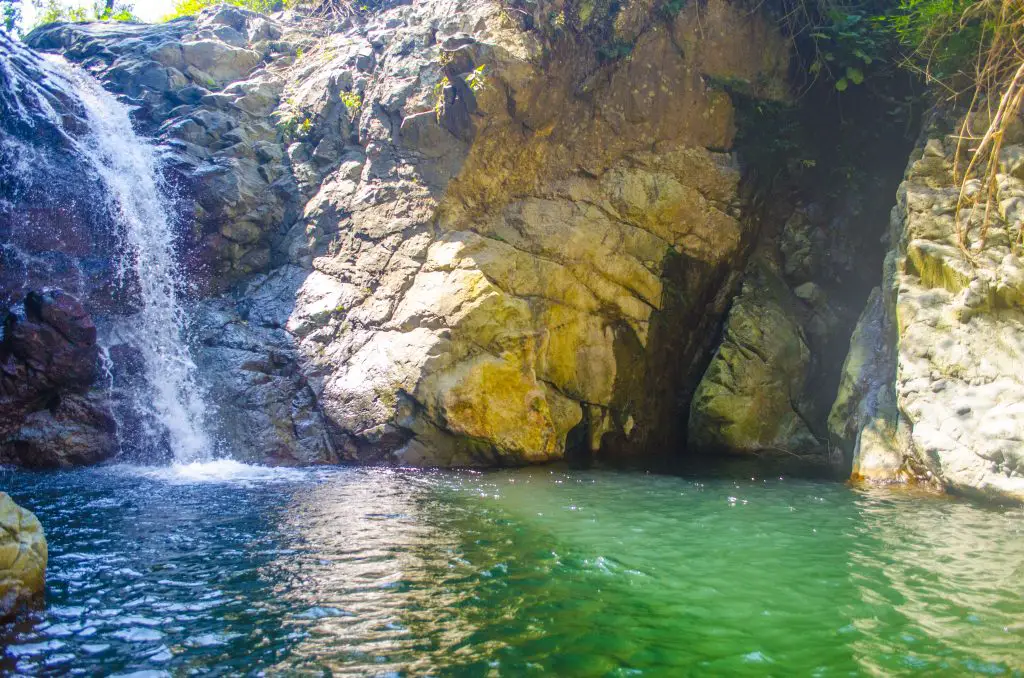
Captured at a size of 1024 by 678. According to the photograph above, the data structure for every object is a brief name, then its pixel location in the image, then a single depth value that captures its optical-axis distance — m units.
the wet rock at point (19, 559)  4.08
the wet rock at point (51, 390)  9.77
